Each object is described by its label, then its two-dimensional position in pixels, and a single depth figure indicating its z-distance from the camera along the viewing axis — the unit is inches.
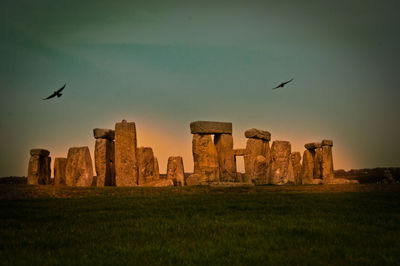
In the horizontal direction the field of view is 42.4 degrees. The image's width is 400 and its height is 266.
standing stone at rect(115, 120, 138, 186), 977.5
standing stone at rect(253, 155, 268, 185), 1067.9
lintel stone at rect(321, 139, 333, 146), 1249.4
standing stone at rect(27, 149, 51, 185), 1154.7
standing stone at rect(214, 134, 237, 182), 1055.0
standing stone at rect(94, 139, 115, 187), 1000.9
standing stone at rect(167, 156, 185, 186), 1086.4
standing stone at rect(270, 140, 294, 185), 1109.1
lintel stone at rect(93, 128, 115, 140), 1003.9
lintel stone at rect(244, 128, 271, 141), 1100.5
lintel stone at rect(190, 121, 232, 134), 1023.6
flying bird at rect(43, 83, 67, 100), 663.6
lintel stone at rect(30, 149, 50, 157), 1159.6
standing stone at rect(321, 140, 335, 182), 1233.4
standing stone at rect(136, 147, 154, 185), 1010.1
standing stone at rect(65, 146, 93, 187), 1007.0
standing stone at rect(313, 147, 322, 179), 1293.1
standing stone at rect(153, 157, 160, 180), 1145.0
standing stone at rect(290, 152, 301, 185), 1318.9
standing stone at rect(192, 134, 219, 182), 1023.6
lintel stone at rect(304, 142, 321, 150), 1289.0
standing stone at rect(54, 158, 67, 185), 1155.6
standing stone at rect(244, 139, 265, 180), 1100.5
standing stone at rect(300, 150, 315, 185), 1306.6
